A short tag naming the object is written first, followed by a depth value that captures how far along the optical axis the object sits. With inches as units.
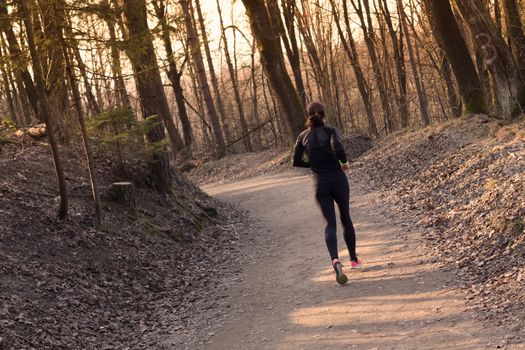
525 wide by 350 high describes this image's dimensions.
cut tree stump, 457.2
